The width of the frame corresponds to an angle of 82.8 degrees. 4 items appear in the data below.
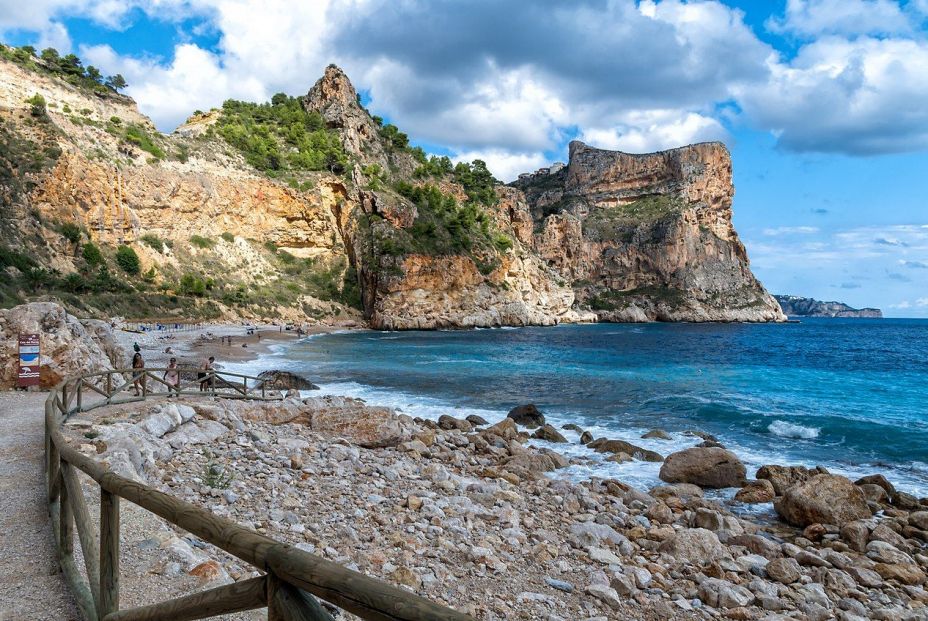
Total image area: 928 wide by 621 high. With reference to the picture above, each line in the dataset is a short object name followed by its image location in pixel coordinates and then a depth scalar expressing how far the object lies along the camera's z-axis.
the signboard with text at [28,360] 13.08
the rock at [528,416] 18.15
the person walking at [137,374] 14.18
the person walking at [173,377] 14.53
